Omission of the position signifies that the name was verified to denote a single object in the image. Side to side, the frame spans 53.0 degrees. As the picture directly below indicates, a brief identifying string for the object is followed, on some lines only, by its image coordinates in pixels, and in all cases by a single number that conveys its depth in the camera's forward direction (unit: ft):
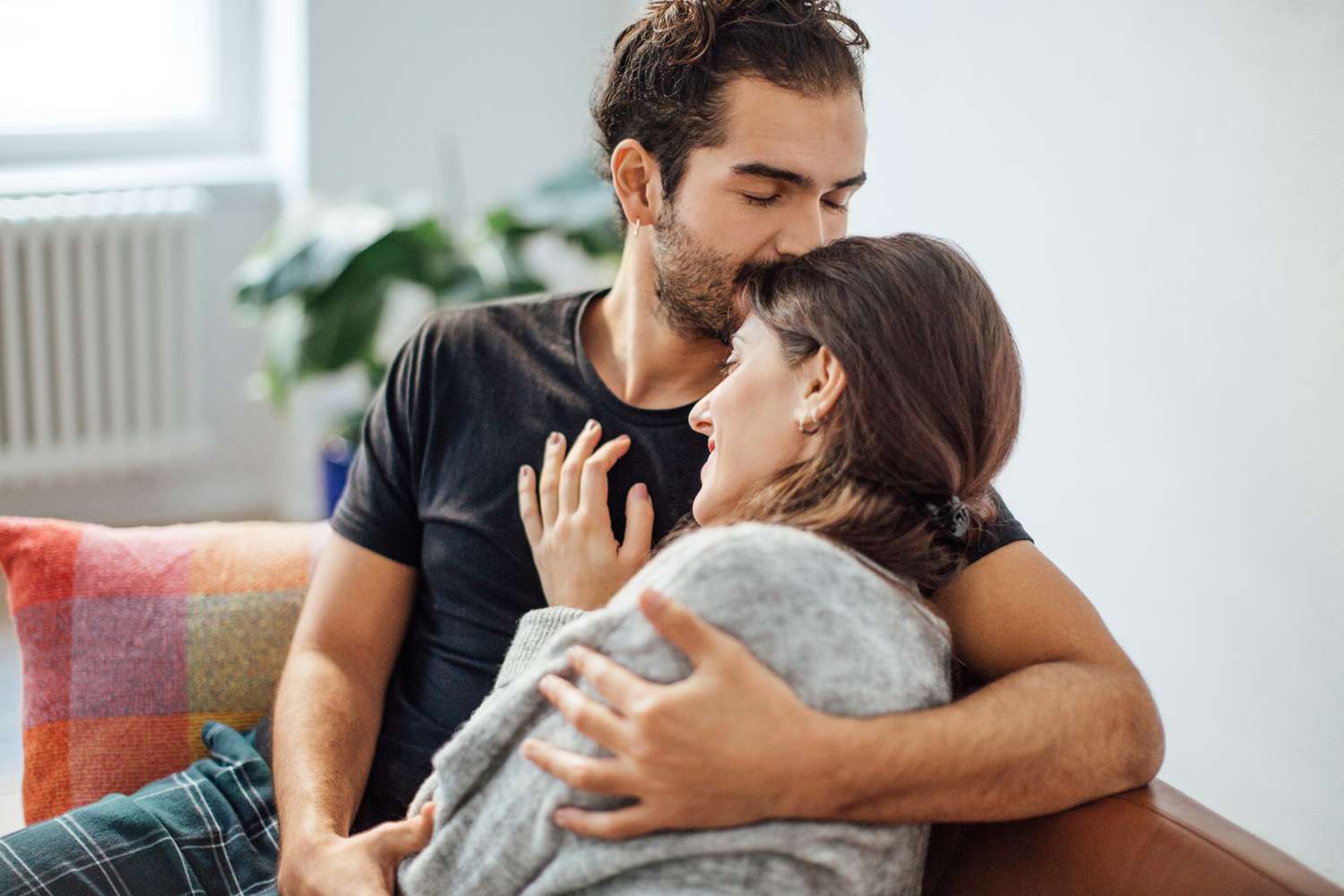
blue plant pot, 9.70
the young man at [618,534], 3.76
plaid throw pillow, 5.08
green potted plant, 8.80
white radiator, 10.73
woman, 3.27
